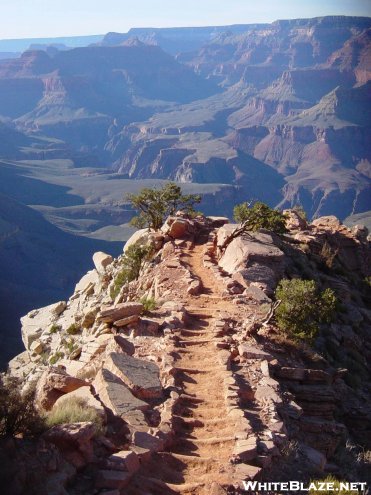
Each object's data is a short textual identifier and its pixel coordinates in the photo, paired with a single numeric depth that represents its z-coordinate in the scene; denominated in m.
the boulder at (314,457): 10.63
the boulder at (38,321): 29.80
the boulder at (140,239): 27.27
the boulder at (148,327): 15.71
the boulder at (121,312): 17.02
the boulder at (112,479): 8.27
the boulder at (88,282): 30.23
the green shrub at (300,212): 37.20
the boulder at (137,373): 11.68
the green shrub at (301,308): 16.14
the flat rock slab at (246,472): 9.20
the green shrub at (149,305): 17.31
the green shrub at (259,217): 25.97
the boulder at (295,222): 33.81
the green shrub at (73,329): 23.38
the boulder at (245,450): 9.77
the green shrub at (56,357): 21.25
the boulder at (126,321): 16.44
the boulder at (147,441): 9.66
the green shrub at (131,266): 24.92
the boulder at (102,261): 31.12
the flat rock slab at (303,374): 13.94
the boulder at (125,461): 8.72
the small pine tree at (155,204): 30.64
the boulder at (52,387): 10.82
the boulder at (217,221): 29.77
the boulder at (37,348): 25.92
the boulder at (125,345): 14.23
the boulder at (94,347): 15.24
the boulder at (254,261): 20.31
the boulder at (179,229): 26.64
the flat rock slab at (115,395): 10.55
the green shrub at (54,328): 27.38
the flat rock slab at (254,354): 14.12
